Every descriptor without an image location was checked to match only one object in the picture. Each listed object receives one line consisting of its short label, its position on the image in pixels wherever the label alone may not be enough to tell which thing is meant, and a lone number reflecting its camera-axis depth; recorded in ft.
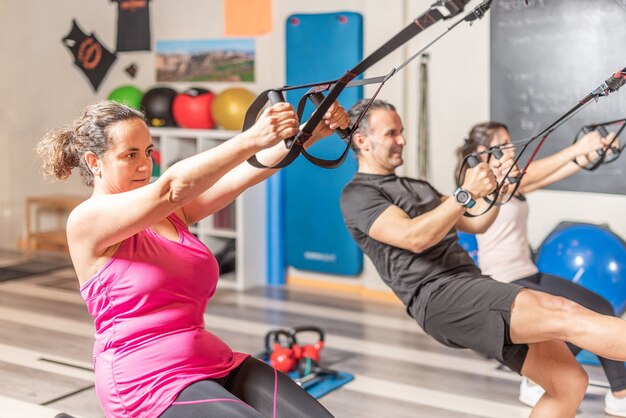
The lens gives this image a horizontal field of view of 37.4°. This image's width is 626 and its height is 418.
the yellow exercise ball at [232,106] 18.83
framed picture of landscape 19.86
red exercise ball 19.47
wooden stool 22.22
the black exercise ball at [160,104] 19.97
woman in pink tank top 6.98
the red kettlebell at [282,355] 13.15
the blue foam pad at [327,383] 12.55
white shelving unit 19.19
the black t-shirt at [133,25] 21.42
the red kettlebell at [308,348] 13.29
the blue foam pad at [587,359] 13.73
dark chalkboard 14.73
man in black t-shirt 8.39
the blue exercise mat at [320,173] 18.11
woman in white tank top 11.68
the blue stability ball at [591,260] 13.28
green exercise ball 20.38
